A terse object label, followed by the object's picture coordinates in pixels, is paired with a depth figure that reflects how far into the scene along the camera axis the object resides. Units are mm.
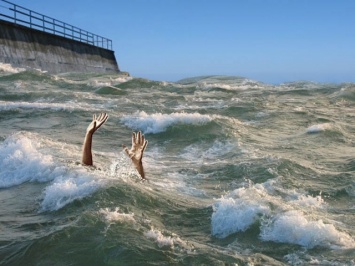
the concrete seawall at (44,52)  28766
